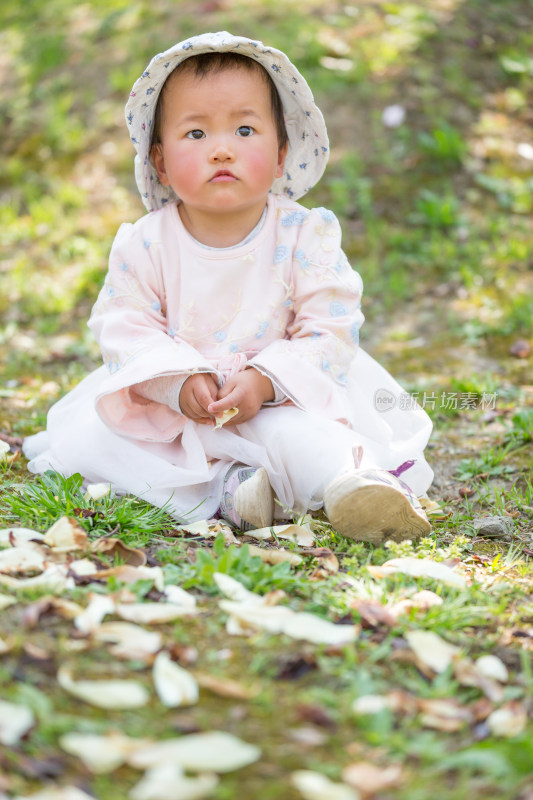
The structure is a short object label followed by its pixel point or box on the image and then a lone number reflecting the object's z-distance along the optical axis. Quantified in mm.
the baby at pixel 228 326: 1851
